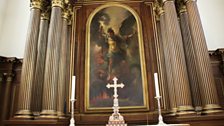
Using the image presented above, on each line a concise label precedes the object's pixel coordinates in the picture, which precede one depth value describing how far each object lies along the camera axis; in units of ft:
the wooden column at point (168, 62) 18.60
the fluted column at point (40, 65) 19.38
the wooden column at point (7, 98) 21.86
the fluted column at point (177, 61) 17.06
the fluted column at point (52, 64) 17.67
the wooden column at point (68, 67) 20.73
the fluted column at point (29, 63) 18.13
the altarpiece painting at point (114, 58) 20.36
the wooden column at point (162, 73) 20.25
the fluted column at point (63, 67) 19.61
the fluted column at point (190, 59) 18.95
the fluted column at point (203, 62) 17.24
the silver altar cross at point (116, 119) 13.15
